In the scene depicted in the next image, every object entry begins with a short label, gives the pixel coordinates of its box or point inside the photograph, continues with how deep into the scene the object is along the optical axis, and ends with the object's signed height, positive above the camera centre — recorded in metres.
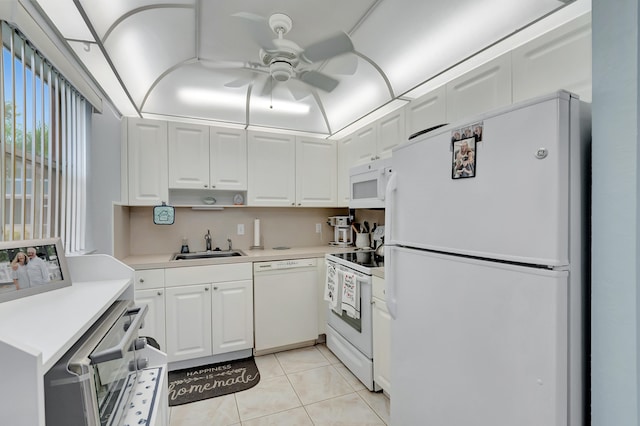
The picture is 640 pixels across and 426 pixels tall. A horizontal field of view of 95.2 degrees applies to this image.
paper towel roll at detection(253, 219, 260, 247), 3.17 -0.23
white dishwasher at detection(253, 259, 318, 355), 2.67 -0.87
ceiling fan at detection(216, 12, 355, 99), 1.56 +0.94
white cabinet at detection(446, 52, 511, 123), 1.49 +0.68
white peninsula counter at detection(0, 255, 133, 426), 0.53 -0.28
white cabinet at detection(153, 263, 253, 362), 2.40 -0.84
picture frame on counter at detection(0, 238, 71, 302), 0.92 -0.19
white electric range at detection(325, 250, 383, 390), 2.15 -0.87
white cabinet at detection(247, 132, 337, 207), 2.93 +0.43
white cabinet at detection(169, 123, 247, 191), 2.64 +0.51
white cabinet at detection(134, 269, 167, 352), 2.31 -0.69
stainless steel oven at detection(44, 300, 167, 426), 0.67 -0.45
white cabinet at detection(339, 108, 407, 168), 2.26 +0.63
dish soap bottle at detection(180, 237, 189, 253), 2.88 -0.34
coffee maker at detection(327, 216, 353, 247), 3.36 -0.23
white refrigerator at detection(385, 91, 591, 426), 0.88 -0.19
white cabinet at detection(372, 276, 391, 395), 1.95 -0.86
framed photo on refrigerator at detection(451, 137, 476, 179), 1.10 +0.21
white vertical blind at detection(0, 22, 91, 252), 1.17 +0.31
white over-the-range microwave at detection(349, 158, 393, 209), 2.20 +0.24
